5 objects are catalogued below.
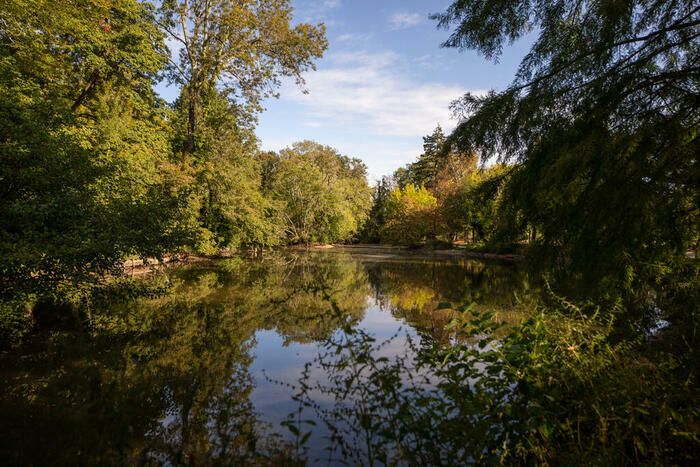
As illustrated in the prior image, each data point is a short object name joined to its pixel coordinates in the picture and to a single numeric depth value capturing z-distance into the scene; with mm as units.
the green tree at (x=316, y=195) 45219
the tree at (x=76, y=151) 5992
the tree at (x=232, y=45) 17859
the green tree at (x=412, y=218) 44031
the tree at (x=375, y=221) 60141
